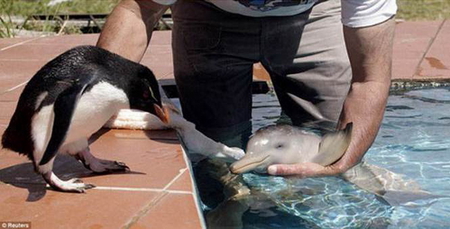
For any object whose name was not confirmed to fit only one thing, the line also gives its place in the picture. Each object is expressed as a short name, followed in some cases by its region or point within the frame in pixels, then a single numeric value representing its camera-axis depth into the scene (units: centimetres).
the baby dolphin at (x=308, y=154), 317
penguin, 256
